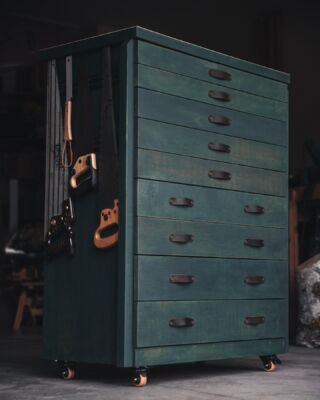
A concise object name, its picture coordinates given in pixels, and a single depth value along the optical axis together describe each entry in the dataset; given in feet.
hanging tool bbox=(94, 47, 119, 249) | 12.44
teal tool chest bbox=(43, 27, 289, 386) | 12.33
